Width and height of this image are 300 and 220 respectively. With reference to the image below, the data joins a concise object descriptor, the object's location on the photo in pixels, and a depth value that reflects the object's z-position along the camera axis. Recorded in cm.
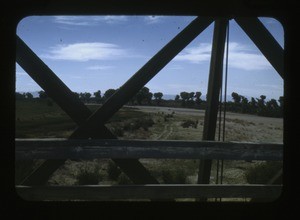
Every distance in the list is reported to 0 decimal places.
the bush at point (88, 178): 859
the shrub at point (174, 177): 896
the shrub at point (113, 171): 955
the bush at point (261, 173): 885
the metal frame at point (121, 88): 308
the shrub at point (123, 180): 879
